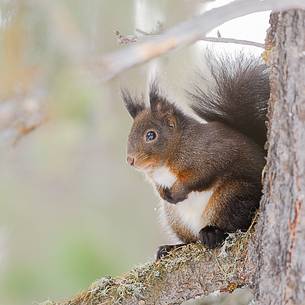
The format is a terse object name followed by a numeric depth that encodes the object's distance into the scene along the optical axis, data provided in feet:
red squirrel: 18.57
